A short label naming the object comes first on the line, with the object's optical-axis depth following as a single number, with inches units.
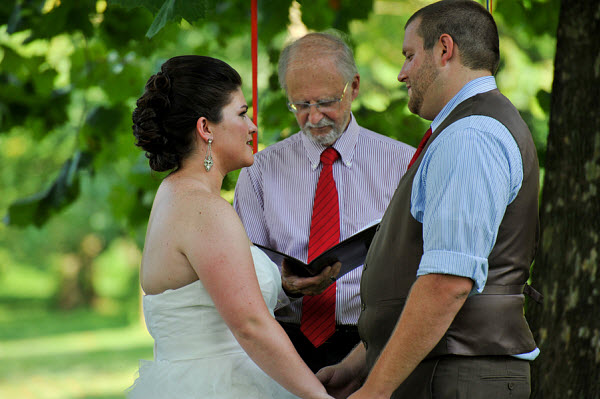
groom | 155.5
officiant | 246.4
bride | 179.8
